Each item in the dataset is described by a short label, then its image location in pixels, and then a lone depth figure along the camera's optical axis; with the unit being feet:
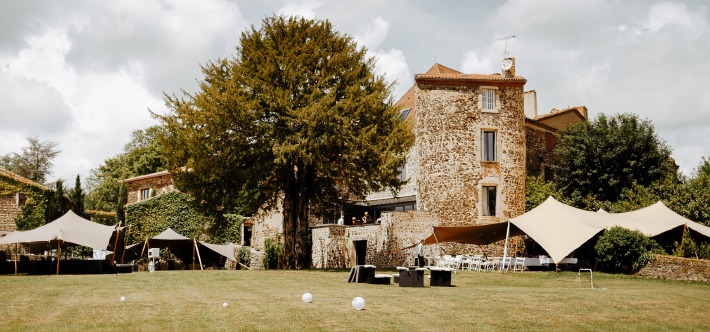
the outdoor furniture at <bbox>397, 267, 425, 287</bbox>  64.39
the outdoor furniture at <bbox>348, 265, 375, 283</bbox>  71.05
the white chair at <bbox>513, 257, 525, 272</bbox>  100.68
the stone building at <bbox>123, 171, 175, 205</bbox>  172.74
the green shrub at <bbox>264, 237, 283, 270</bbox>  134.21
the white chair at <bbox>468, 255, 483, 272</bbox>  102.21
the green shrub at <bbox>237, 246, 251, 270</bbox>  140.50
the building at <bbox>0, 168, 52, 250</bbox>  146.00
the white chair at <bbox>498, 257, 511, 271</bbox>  104.99
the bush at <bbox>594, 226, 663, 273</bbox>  88.69
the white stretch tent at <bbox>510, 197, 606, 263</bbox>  88.94
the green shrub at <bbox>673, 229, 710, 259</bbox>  90.43
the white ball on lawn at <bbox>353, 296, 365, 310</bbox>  44.52
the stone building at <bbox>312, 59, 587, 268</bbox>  123.03
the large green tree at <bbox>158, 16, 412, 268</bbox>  92.99
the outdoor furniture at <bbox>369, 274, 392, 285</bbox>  68.95
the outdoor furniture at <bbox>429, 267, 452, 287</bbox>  66.90
